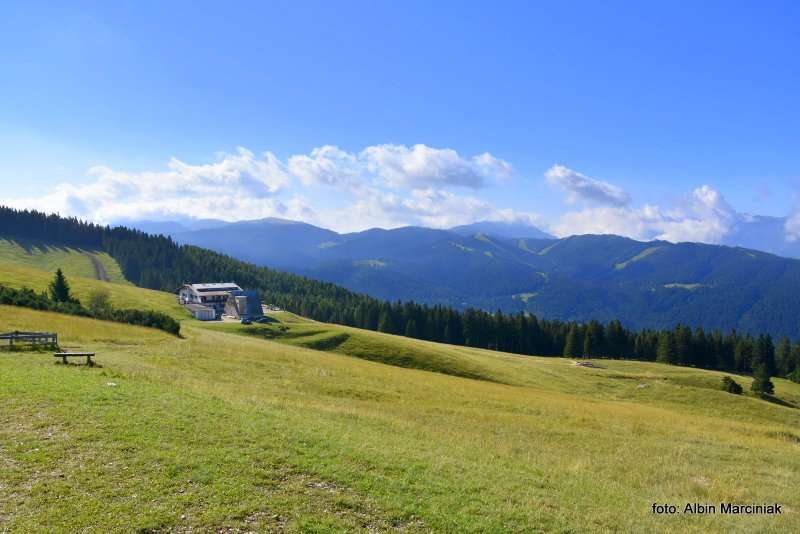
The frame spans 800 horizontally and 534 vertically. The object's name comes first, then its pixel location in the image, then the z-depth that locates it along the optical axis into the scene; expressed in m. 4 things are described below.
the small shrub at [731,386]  70.75
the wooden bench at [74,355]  28.27
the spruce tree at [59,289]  70.72
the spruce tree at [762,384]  74.19
